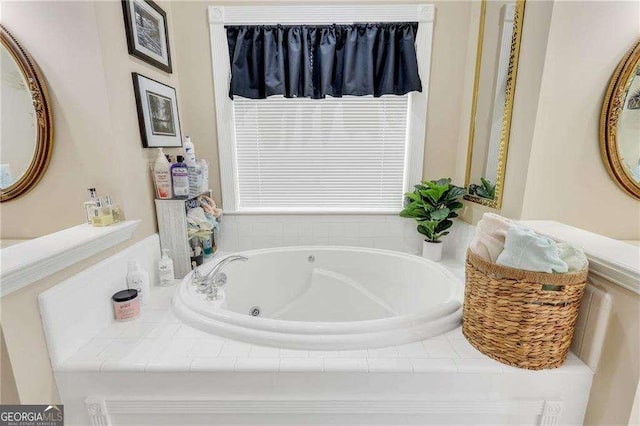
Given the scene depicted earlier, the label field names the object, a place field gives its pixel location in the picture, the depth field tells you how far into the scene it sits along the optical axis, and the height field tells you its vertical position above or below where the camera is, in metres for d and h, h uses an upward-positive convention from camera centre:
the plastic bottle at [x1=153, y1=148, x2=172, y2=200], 1.45 -0.11
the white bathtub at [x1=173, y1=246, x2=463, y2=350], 1.58 -0.80
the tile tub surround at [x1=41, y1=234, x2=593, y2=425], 0.91 -0.76
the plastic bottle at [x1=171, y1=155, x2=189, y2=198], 1.47 -0.13
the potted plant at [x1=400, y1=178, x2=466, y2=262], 1.69 -0.34
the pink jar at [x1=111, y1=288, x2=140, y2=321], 1.16 -0.63
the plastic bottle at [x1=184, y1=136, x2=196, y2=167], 1.61 +0.00
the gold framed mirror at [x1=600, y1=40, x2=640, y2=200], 1.17 +0.12
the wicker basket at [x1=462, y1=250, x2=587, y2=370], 0.84 -0.50
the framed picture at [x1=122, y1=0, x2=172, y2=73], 1.30 +0.61
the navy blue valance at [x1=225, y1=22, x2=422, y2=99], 1.72 +0.58
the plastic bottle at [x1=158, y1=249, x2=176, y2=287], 1.48 -0.61
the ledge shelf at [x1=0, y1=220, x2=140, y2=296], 0.80 -0.32
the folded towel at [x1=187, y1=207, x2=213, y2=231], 1.61 -0.37
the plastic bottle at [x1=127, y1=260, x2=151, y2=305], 1.26 -0.57
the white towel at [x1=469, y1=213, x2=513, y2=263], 0.93 -0.28
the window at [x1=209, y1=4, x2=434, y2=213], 1.85 +0.03
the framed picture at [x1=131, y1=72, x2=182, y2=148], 1.37 +0.22
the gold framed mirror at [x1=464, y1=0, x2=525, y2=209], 1.37 +0.29
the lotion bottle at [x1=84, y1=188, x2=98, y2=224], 1.20 -0.21
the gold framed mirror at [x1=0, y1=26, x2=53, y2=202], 1.17 +0.14
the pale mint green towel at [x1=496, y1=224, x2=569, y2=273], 0.83 -0.30
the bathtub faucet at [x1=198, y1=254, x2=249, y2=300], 1.33 -0.63
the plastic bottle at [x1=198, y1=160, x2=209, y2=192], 1.66 -0.12
